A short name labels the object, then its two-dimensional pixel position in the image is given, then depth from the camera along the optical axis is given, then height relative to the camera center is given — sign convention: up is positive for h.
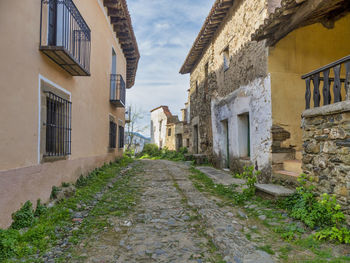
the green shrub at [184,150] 15.64 -0.60
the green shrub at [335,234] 2.61 -1.04
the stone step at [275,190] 3.96 -0.86
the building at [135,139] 23.92 +0.12
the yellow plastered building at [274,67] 4.67 +1.68
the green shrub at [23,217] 2.94 -0.96
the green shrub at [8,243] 2.30 -1.03
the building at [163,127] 20.09 +1.30
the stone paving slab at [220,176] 6.24 -1.04
